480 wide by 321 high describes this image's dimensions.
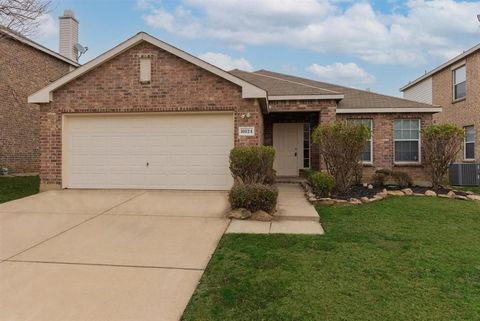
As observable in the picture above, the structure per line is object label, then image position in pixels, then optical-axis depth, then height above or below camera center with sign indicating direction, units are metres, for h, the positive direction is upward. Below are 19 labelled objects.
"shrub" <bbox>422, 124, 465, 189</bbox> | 10.68 +0.35
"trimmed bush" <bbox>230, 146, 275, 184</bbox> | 8.73 -0.16
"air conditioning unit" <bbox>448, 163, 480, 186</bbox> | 13.52 -0.61
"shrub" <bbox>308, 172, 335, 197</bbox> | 9.06 -0.65
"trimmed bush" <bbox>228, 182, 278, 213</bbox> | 7.18 -0.81
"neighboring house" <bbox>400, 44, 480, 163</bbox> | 16.33 +3.27
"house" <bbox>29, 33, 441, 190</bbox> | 10.11 +1.06
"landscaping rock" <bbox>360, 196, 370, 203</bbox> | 9.01 -1.05
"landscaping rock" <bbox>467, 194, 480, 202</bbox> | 9.60 -1.06
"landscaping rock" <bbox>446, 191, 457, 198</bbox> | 9.93 -1.01
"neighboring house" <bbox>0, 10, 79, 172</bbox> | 15.37 +2.63
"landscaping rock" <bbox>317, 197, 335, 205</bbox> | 8.70 -1.05
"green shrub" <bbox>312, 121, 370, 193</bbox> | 9.31 +0.28
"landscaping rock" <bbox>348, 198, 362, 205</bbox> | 8.78 -1.07
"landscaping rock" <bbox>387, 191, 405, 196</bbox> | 10.17 -1.00
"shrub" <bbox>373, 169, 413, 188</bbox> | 12.20 -0.69
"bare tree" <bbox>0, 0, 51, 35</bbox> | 10.73 +4.38
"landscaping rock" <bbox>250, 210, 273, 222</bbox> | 6.95 -1.14
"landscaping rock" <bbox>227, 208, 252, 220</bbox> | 7.02 -1.11
